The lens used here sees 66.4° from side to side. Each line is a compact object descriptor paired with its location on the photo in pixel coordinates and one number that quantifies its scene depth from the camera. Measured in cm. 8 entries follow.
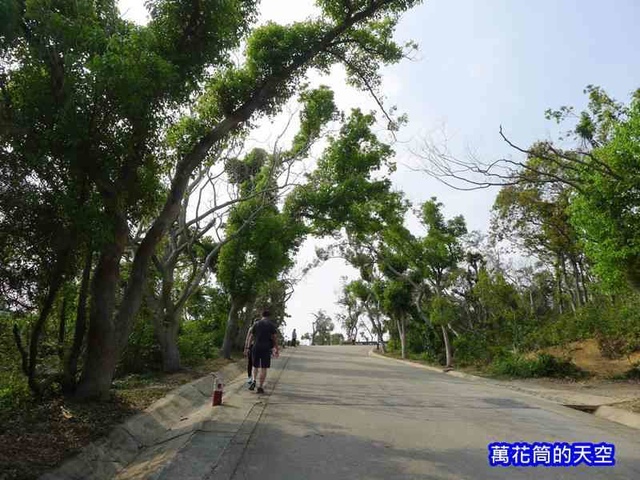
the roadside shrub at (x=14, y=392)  707
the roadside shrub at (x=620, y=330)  1709
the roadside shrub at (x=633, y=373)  1507
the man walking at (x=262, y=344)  1093
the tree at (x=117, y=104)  658
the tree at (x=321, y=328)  8694
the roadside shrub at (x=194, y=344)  1742
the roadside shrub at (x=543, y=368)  1631
